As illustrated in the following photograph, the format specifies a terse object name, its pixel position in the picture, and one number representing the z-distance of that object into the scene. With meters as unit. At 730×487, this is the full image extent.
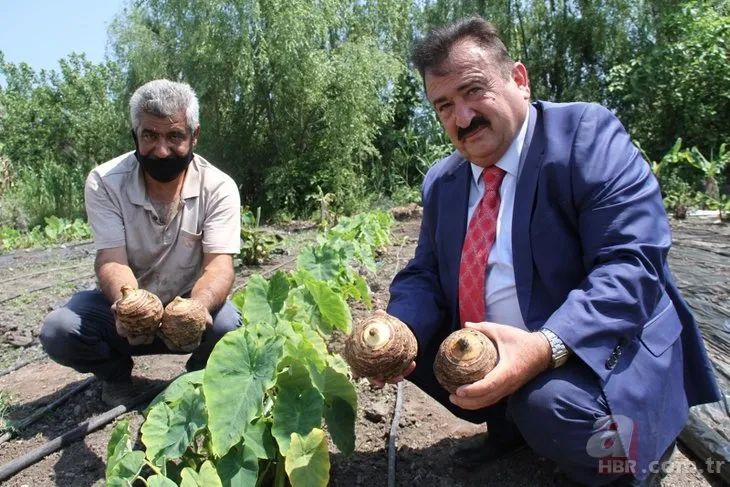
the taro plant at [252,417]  1.85
